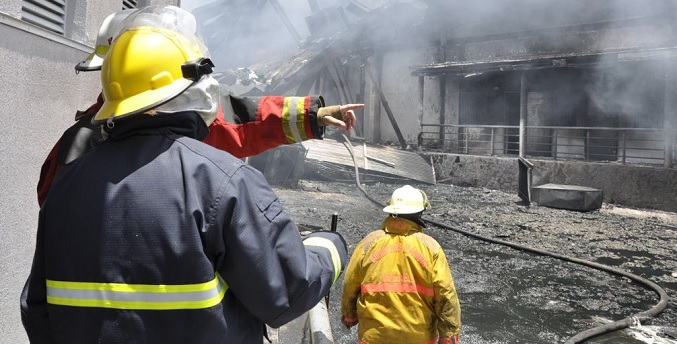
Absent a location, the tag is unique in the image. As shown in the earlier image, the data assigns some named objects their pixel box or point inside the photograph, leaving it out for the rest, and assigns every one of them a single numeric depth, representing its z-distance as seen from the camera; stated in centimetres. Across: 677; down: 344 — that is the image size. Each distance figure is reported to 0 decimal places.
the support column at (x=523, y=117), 1414
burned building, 1323
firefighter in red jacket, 197
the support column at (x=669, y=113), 1173
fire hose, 396
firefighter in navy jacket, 100
